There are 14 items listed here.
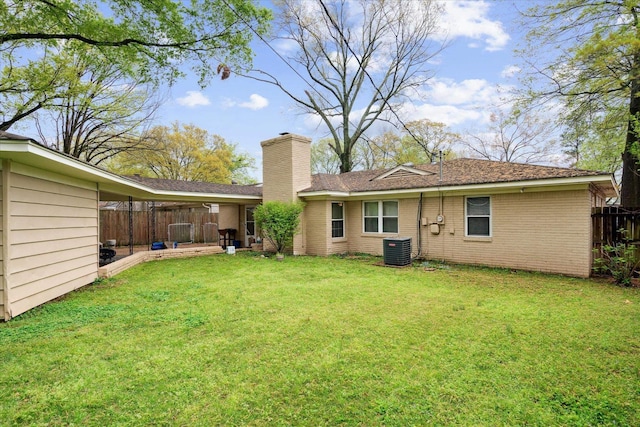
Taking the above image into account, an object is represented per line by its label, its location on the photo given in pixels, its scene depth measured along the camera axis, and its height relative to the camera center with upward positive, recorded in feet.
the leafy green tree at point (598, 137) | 37.42 +10.18
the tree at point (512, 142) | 78.69 +18.25
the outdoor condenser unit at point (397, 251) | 32.32 -3.86
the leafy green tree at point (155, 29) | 24.86 +15.24
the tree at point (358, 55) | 71.15 +38.15
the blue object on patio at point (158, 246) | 46.44 -4.36
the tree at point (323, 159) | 113.29 +19.67
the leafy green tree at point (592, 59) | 30.55 +15.32
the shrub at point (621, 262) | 23.48 -3.96
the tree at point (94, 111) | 48.96 +18.49
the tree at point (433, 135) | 90.02 +22.23
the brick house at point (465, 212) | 27.09 +0.03
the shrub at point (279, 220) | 38.99 -0.63
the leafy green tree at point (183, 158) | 86.12 +15.92
